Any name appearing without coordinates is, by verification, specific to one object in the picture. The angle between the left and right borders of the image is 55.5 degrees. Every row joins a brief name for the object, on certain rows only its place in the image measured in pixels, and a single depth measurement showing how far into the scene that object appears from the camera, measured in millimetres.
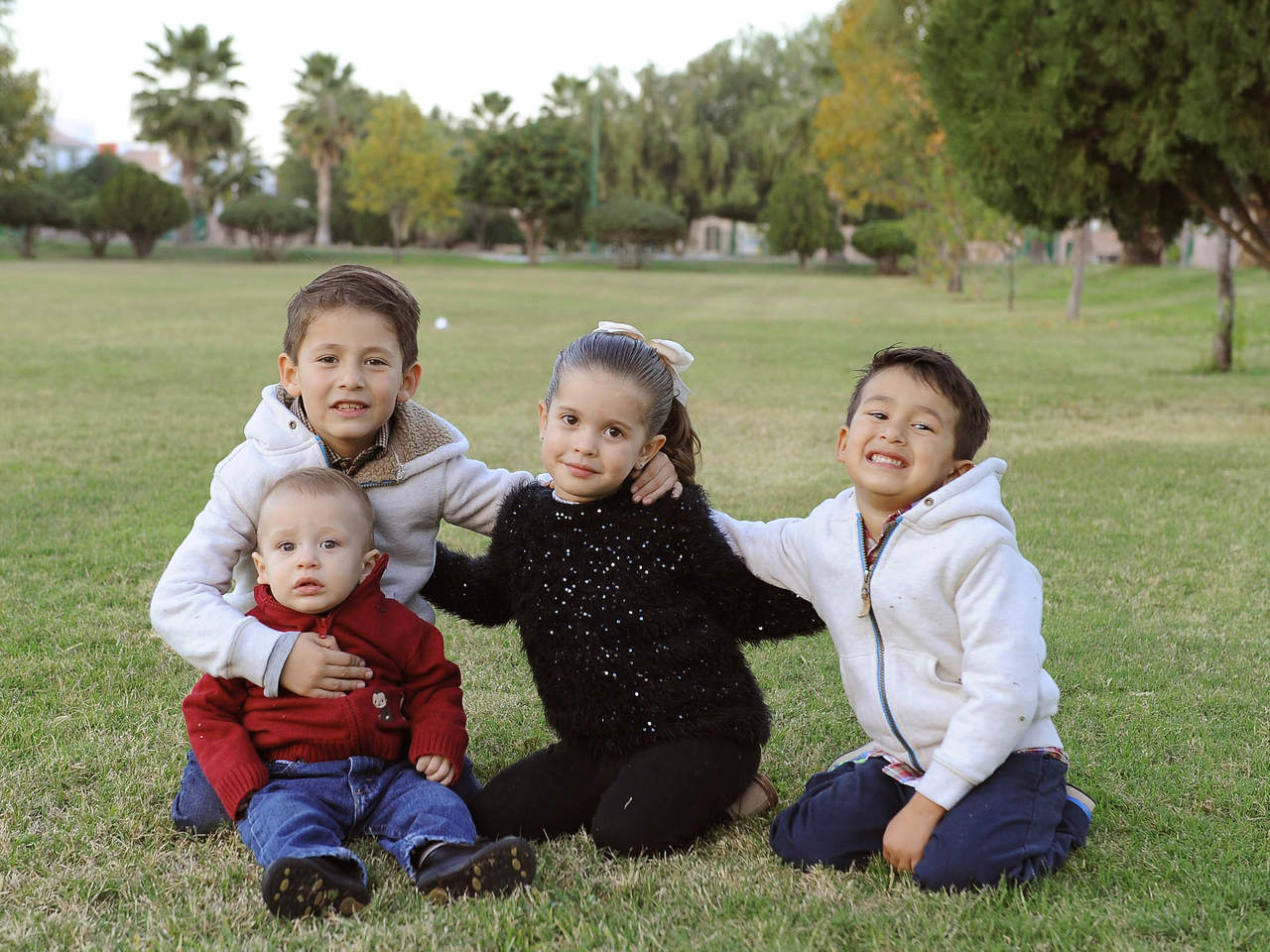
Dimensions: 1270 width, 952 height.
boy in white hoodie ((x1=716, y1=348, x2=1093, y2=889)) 2332
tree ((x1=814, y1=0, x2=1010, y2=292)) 25719
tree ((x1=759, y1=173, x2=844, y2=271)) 46594
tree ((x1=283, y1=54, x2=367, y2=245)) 56188
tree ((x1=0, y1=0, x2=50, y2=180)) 39438
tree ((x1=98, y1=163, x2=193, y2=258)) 41250
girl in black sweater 2631
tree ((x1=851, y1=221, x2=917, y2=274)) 44375
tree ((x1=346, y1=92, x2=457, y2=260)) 47812
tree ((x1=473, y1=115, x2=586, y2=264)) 48094
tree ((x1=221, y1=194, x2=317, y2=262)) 45031
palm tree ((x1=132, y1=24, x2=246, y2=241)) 51812
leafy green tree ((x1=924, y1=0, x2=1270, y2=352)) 8320
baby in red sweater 2479
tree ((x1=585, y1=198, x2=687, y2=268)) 47156
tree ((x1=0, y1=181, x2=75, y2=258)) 40375
